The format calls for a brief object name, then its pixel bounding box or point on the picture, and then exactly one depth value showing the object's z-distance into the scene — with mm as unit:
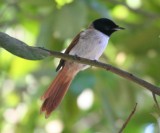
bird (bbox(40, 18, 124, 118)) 6220
